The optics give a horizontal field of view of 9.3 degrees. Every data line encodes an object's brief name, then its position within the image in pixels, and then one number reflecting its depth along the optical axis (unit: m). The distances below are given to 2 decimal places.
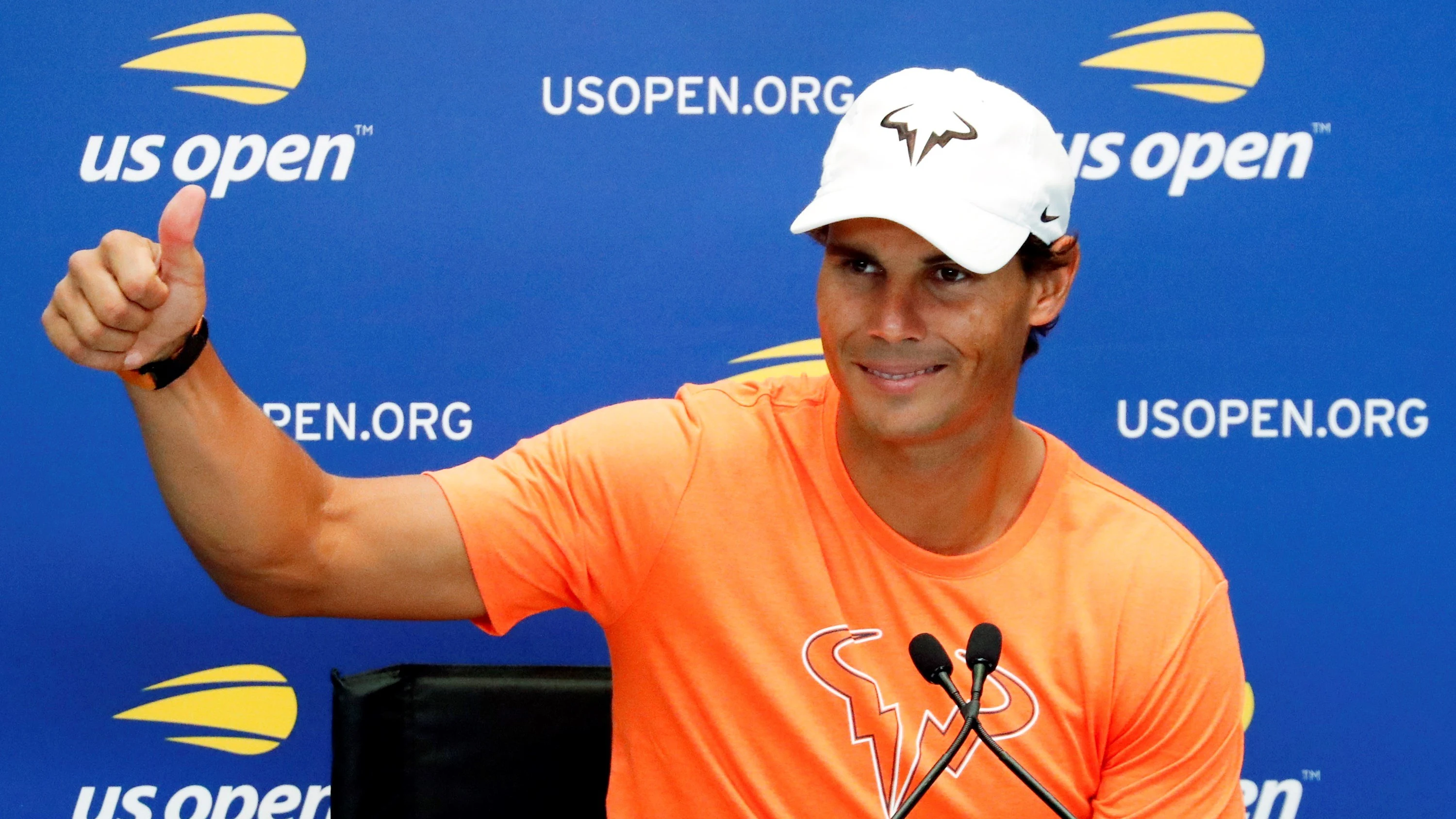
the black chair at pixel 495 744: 6.61
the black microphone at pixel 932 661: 6.19
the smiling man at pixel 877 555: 6.38
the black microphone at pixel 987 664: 6.16
